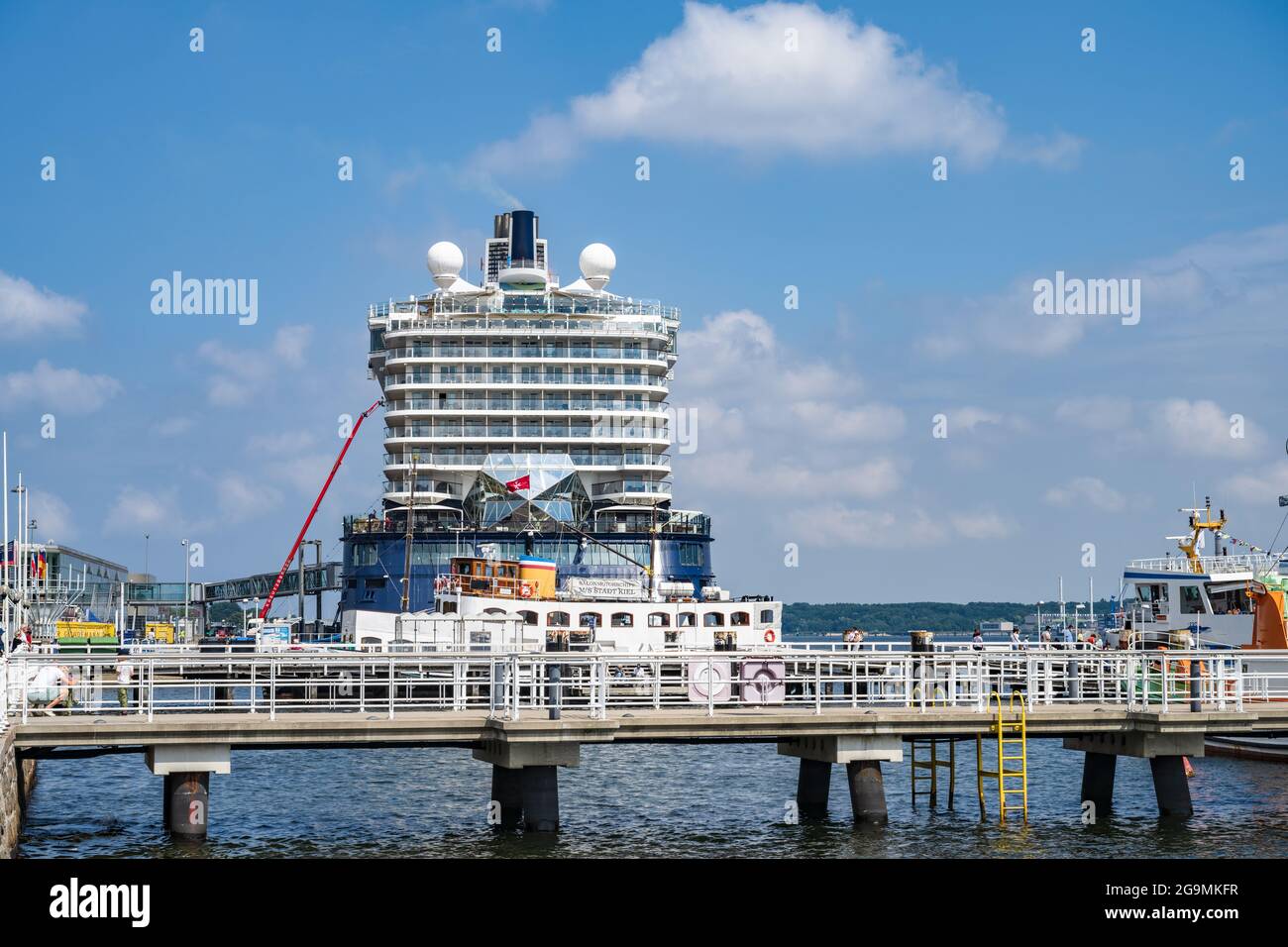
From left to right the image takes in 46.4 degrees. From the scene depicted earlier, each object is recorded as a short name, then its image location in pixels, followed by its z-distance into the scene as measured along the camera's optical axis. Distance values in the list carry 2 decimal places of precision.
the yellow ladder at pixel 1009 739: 30.47
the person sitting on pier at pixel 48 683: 34.22
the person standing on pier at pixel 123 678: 27.66
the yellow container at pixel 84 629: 97.94
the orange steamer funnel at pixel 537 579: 57.83
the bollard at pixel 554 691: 28.81
